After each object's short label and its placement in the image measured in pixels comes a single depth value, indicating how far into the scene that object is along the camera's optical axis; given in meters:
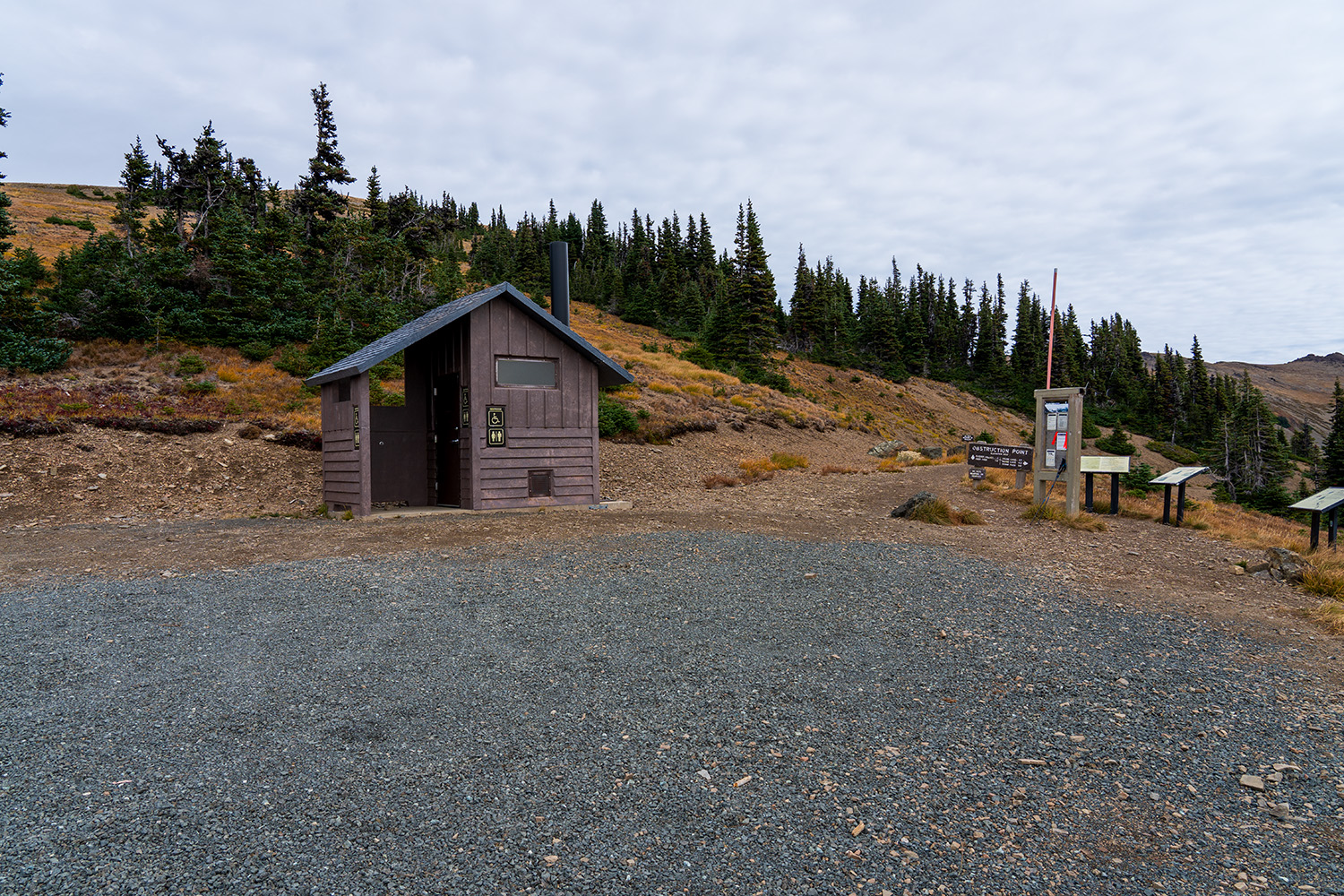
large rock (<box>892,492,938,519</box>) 12.59
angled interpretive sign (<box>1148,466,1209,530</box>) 11.95
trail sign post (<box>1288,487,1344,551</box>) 8.95
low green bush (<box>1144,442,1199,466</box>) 61.16
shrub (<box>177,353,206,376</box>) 23.00
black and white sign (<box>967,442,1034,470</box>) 14.98
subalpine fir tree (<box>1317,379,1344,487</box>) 40.88
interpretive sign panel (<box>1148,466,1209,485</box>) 11.94
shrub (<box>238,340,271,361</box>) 26.11
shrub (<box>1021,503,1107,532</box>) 11.55
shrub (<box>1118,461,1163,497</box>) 32.15
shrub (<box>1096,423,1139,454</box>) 57.47
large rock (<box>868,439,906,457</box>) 31.16
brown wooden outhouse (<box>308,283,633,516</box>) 12.80
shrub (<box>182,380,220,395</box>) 21.34
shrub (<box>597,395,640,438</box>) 22.73
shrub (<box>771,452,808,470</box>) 23.48
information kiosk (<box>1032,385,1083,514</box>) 12.35
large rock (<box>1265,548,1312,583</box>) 7.85
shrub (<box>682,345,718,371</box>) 45.56
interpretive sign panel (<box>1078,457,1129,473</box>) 12.38
